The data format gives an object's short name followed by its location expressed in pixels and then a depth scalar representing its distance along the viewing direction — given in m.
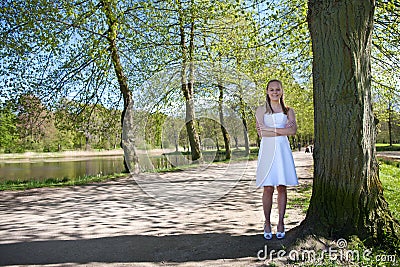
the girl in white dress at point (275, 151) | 4.66
